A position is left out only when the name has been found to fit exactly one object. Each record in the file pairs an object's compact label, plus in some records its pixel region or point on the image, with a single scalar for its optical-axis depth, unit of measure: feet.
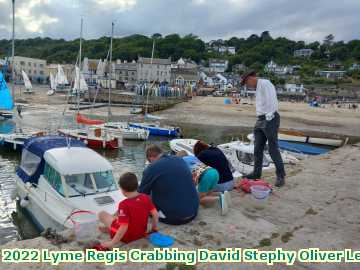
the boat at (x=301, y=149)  81.56
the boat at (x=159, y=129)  121.70
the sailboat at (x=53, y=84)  322.71
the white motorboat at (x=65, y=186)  33.09
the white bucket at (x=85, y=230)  15.92
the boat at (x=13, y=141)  83.35
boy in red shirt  14.46
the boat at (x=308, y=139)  100.43
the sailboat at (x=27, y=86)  282.44
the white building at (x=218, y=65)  580.59
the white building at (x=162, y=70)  389.85
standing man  24.12
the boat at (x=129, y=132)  110.11
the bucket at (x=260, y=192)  22.71
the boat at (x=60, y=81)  326.36
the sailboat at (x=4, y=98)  97.81
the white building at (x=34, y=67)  440.86
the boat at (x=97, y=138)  94.32
